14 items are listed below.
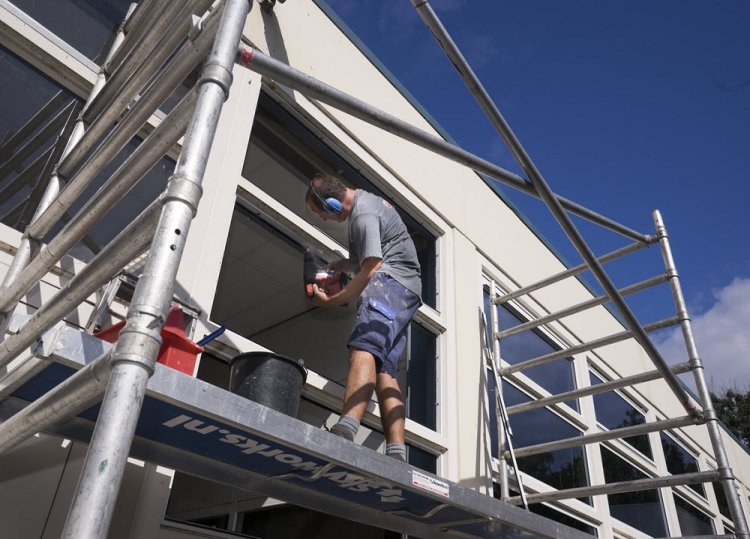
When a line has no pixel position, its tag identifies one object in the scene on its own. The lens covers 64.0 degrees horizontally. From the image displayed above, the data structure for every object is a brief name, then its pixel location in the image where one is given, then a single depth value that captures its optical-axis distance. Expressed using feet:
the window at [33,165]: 8.54
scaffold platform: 5.11
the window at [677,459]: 27.02
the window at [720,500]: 31.22
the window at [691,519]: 24.81
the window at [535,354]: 18.37
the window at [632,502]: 20.39
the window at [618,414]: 22.46
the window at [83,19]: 9.46
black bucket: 7.36
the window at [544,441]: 16.40
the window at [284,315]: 14.66
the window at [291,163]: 13.00
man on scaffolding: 8.61
